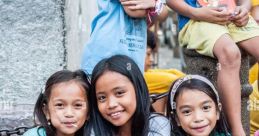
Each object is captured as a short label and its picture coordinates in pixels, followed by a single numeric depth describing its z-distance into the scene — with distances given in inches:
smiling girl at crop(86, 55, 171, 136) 133.5
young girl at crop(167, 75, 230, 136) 139.2
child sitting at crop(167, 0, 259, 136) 143.3
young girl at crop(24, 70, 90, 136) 134.0
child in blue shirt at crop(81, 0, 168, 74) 136.8
